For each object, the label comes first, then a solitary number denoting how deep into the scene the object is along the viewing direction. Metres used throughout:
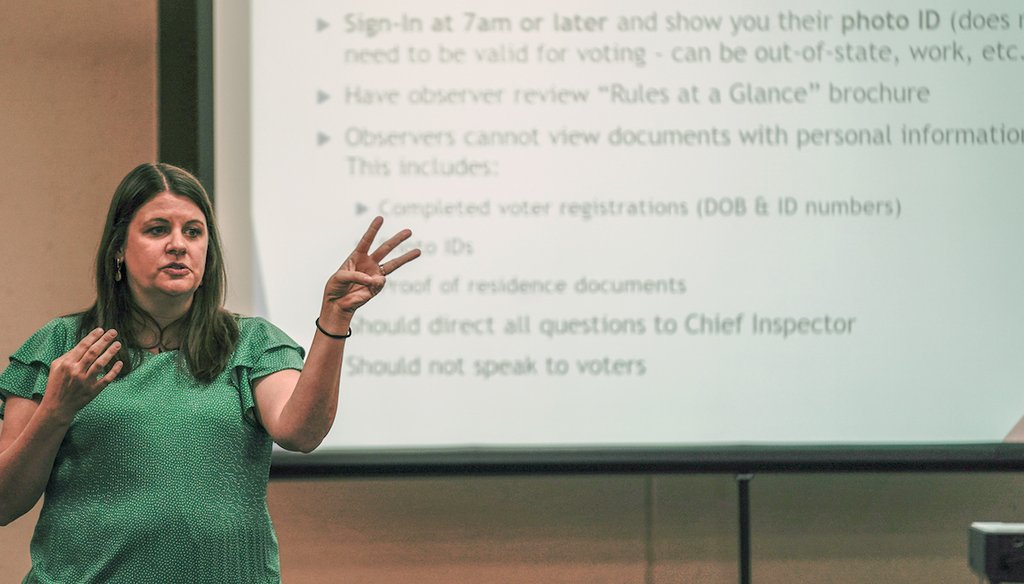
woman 5.65
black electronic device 5.94
